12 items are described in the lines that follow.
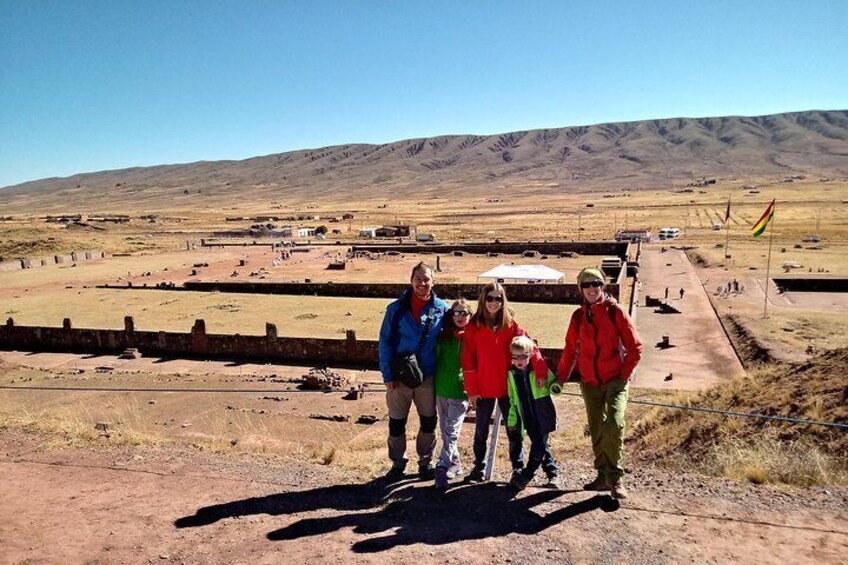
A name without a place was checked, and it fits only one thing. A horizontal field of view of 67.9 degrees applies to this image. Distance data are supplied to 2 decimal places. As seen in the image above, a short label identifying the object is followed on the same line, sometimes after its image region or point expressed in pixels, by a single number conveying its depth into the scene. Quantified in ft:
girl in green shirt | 18.42
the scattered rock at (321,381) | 51.49
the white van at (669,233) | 192.23
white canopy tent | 83.20
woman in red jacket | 16.80
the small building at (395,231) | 217.36
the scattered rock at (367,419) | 43.22
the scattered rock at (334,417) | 43.83
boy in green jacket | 17.78
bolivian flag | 78.64
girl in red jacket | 17.78
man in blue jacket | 18.53
